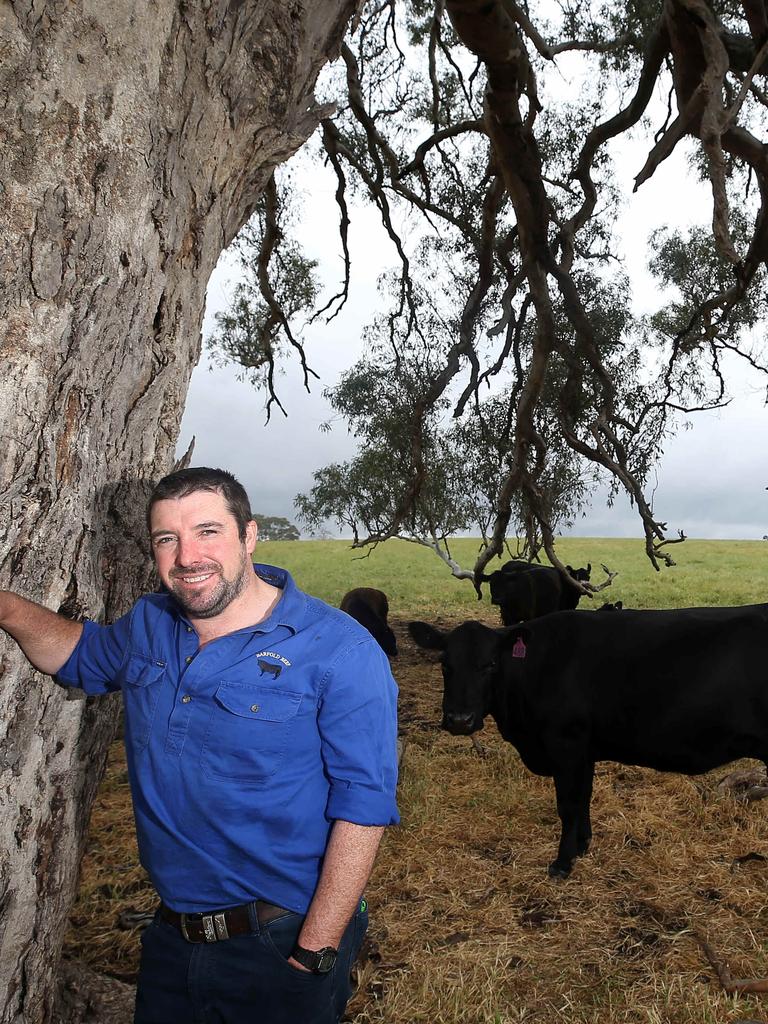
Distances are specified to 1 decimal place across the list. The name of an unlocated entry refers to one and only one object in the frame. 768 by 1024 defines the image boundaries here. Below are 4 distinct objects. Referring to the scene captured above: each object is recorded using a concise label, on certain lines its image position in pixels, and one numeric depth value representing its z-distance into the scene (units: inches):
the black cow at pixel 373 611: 448.8
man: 91.4
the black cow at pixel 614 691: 215.2
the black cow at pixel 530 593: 506.3
